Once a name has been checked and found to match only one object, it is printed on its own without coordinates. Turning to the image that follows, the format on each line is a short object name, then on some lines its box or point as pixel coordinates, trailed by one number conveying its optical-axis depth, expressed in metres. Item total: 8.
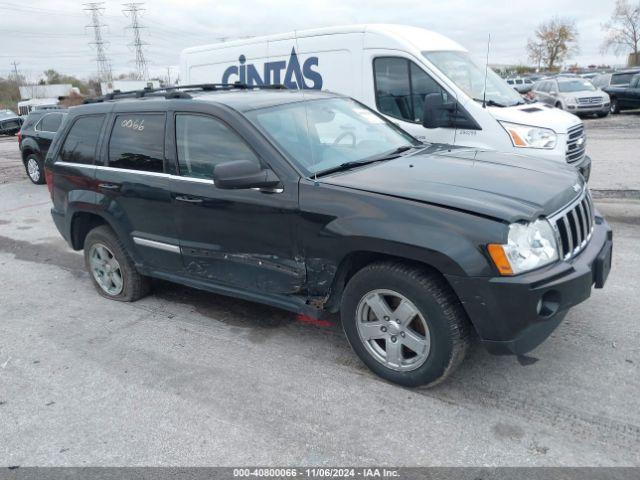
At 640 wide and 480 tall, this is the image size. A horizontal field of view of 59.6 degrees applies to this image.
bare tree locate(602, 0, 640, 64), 64.38
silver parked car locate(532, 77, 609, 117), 20.81
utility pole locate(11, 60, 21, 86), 80.54
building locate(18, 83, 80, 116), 75.22
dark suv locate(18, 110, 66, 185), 12.08
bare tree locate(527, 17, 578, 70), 67.44
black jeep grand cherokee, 2.97
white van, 6.64
